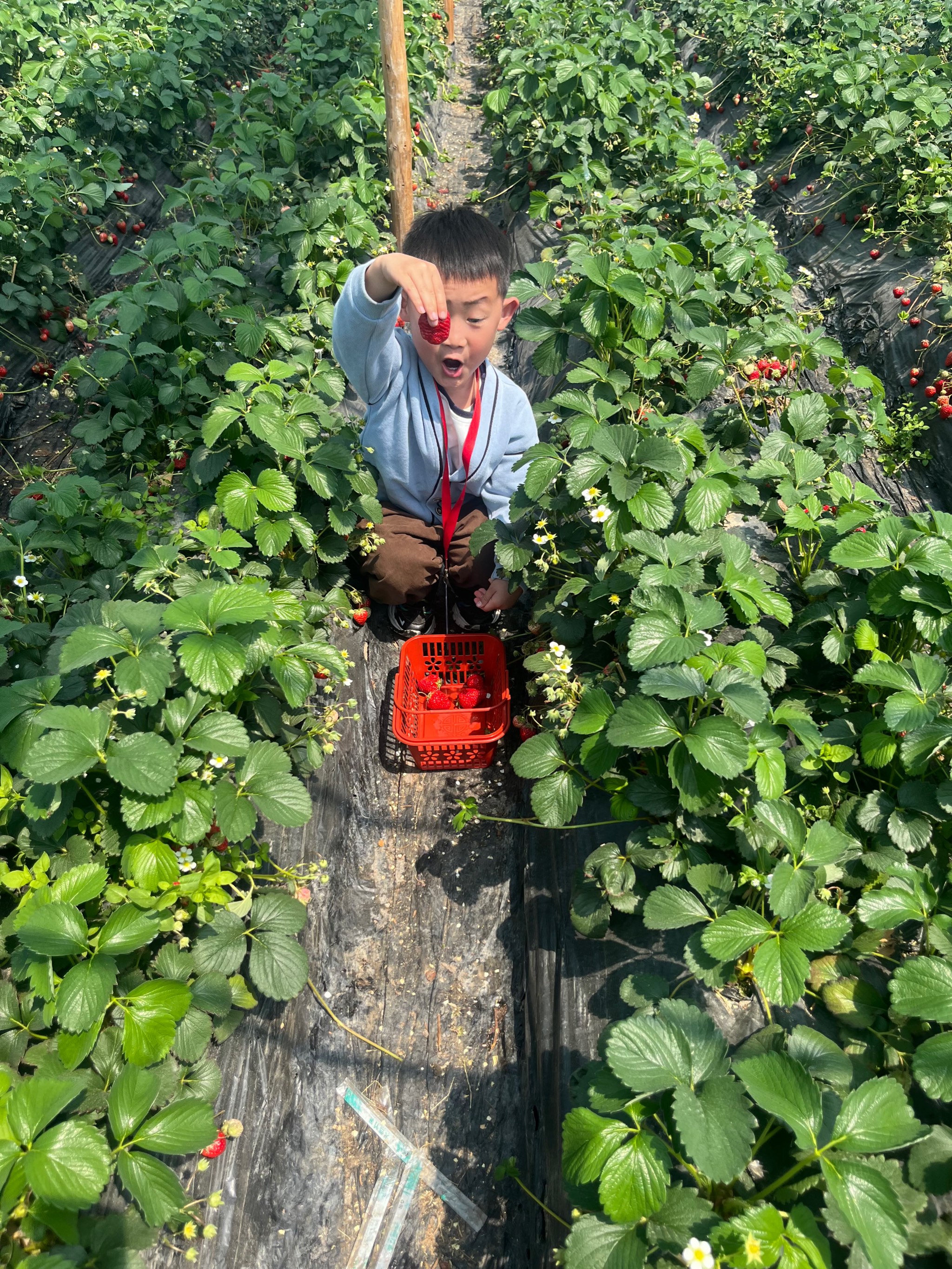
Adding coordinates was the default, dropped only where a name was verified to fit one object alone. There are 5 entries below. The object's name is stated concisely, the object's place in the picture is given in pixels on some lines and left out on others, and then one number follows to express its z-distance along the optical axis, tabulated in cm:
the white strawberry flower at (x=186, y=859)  156
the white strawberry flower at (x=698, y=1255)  102
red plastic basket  259
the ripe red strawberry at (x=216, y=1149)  150
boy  218
